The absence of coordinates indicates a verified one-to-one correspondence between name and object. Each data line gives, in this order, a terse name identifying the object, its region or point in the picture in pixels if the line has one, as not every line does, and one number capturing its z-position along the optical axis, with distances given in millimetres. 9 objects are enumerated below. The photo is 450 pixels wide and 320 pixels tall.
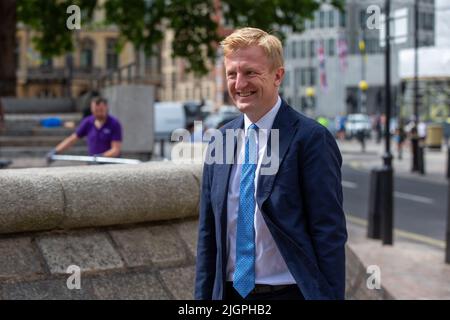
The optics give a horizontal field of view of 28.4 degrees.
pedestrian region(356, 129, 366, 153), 40912
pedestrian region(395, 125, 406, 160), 35188
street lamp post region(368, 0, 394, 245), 11703
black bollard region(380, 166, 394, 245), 11656
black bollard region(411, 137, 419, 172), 27750
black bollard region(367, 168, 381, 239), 12375
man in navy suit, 3197
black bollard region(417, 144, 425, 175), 27312
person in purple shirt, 10008
